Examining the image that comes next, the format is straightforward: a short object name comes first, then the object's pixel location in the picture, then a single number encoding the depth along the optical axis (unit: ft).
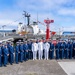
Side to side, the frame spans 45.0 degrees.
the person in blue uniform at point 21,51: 19.45
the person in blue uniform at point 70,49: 21.77
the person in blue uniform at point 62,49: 21.51
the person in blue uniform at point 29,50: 20.89
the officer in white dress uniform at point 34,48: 20.69
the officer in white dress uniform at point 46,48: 21.04
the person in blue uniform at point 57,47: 21.47
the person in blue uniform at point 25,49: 20.08
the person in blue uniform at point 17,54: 19.04
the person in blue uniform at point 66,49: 21.66
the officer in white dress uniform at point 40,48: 21.12
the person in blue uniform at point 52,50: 21.29
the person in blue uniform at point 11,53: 18.30
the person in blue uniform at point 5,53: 17.72
